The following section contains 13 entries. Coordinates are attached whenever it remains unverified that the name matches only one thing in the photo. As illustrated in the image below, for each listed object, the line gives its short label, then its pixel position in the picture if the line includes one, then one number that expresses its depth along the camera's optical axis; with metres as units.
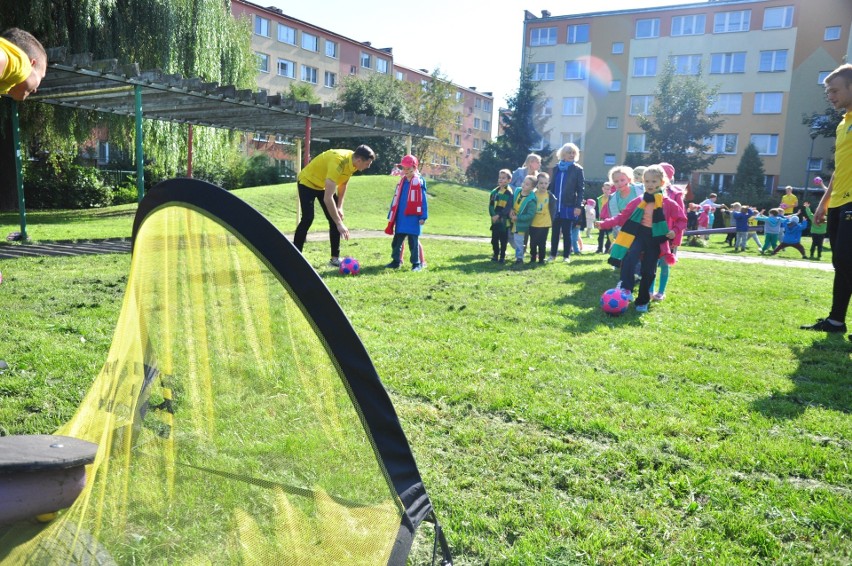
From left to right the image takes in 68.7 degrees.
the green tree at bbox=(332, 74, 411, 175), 43.06
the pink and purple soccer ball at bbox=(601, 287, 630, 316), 6.92
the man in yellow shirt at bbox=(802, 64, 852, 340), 5.79
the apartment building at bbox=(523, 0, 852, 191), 49.66
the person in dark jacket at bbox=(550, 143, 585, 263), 11.45
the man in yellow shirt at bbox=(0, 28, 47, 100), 2.67
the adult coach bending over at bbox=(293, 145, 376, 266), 8.91
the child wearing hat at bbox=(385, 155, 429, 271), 9.91
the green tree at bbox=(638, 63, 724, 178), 46.78
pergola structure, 10.50
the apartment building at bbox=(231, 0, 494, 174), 53.69
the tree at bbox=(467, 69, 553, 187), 49.71
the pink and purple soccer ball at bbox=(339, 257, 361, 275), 9.27
